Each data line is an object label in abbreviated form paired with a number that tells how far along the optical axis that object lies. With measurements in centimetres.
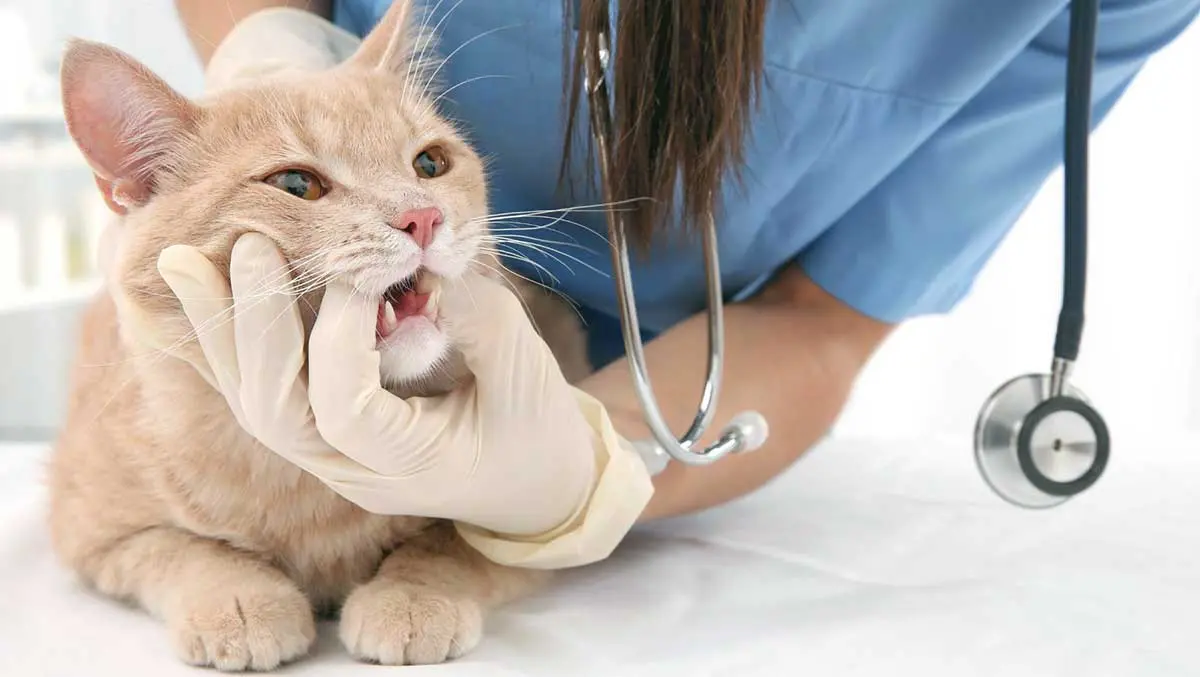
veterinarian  70
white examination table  70
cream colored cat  63
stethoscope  82
